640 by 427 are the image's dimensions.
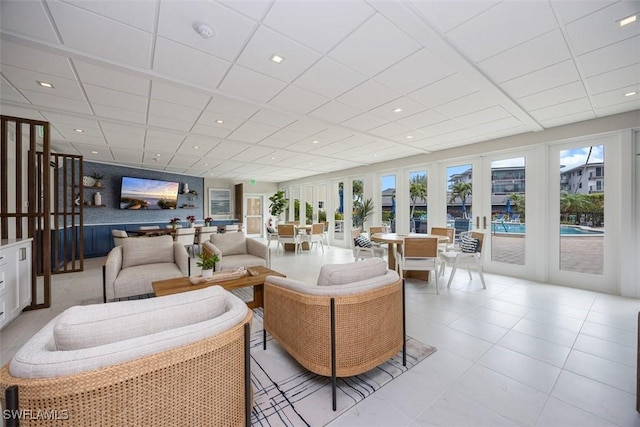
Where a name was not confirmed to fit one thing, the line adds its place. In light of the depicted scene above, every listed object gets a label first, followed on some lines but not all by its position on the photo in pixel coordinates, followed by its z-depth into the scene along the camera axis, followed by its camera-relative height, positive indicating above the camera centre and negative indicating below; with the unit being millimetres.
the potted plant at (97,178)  7404 +1006
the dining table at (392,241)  4436 -497
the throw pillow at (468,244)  4324 -537
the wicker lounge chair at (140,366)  846 -560
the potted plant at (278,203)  10727 +412
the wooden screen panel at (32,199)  3146 +178
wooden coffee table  2773 -817
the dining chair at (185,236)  6391 -577
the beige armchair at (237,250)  4043 -658
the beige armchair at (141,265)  3119 -750
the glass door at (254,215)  12000 -102
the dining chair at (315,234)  7747 -640
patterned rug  1646 -1292
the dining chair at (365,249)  5129 -720
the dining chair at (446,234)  5195 -453
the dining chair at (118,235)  5395 -484
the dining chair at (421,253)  3977 -619
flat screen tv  7991 +634
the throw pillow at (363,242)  5145 -584
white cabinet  2656 -729
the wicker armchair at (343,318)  1721 -751
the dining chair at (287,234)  7363 -610
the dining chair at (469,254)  4242 -679
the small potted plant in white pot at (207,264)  3018 -600
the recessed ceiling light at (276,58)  2404 +1466
